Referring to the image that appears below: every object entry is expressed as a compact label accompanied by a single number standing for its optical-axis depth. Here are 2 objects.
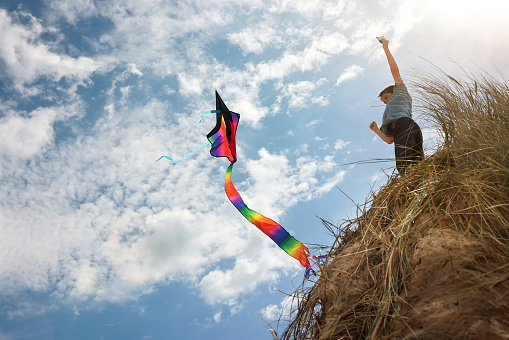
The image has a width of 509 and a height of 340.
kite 4.52
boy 3.75
